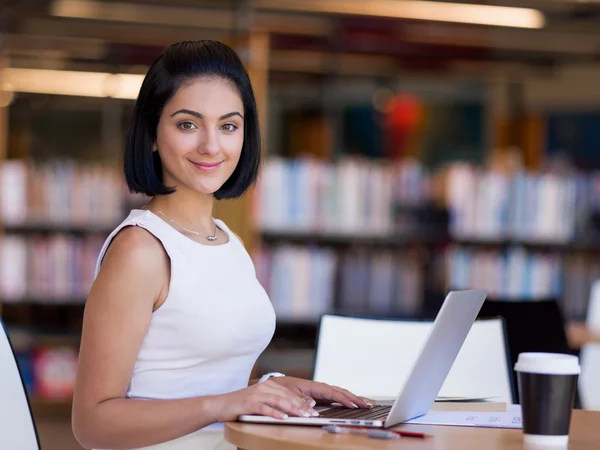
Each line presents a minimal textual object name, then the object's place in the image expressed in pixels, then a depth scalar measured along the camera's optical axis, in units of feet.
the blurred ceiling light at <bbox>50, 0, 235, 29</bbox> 23.98
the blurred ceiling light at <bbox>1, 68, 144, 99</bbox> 33.99
